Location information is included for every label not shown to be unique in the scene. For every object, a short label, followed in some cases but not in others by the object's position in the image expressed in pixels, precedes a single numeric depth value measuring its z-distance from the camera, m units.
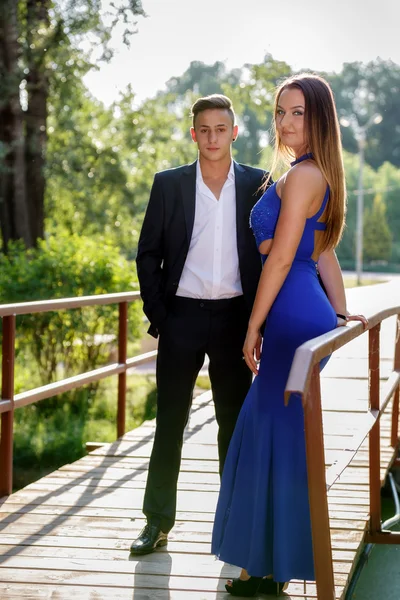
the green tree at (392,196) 73.50
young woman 3.40
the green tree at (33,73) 13.94
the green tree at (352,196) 70.67
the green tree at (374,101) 91.12
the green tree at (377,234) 66.75
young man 4.13
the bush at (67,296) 11.12
